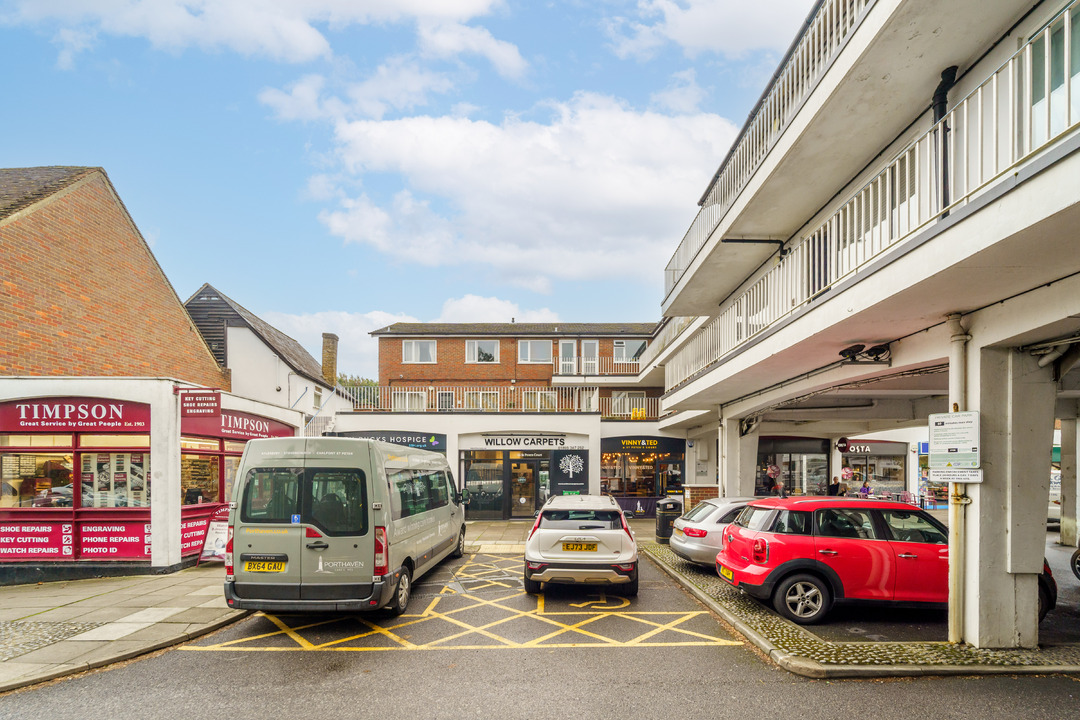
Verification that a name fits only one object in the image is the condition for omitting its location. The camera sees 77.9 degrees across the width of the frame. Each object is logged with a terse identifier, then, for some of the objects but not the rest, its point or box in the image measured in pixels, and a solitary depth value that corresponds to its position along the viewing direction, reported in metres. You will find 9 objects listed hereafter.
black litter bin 16.28
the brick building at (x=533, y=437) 24.05
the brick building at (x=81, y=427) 11.67
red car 8.38
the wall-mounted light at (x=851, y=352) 9.20
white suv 9.59
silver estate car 11.59
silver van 8.03
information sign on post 6.99
